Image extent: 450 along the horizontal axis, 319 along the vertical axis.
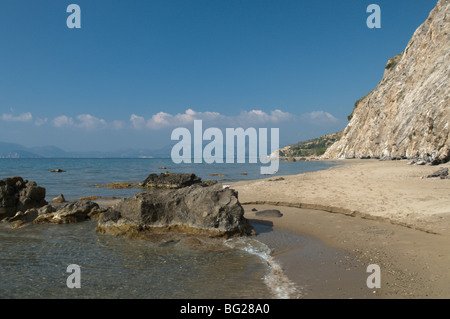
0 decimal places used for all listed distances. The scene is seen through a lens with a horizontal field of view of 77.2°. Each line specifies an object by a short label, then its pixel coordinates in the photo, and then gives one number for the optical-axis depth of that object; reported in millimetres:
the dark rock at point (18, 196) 12951
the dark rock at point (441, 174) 16916
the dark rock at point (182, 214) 9297
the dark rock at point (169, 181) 26577
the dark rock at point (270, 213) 12008
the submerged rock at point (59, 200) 17625
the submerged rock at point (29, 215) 11789
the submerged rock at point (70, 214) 11492
